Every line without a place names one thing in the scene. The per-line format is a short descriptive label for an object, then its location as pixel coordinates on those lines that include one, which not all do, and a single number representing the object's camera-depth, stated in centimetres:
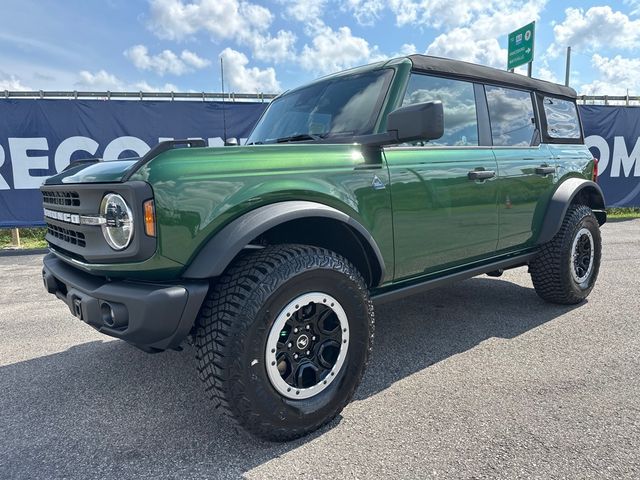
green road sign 1173
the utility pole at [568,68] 1877
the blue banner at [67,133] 790
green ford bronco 192
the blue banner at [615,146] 1046
